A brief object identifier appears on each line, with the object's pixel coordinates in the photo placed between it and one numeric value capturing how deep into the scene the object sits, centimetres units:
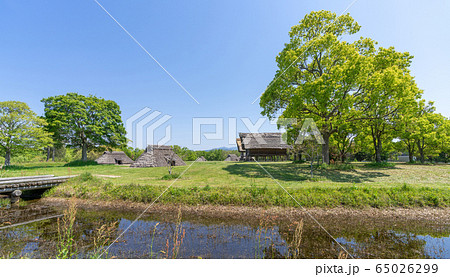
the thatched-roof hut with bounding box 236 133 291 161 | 2952
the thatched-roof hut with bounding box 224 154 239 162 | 5420
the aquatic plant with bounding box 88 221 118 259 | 638
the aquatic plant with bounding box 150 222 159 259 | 522
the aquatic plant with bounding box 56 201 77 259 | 467
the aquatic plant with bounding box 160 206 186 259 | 561
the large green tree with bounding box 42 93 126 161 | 2996
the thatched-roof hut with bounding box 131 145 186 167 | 2666
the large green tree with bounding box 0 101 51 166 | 2430
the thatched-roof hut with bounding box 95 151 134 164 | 3725
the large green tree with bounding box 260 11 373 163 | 1538
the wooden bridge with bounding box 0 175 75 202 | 1131
